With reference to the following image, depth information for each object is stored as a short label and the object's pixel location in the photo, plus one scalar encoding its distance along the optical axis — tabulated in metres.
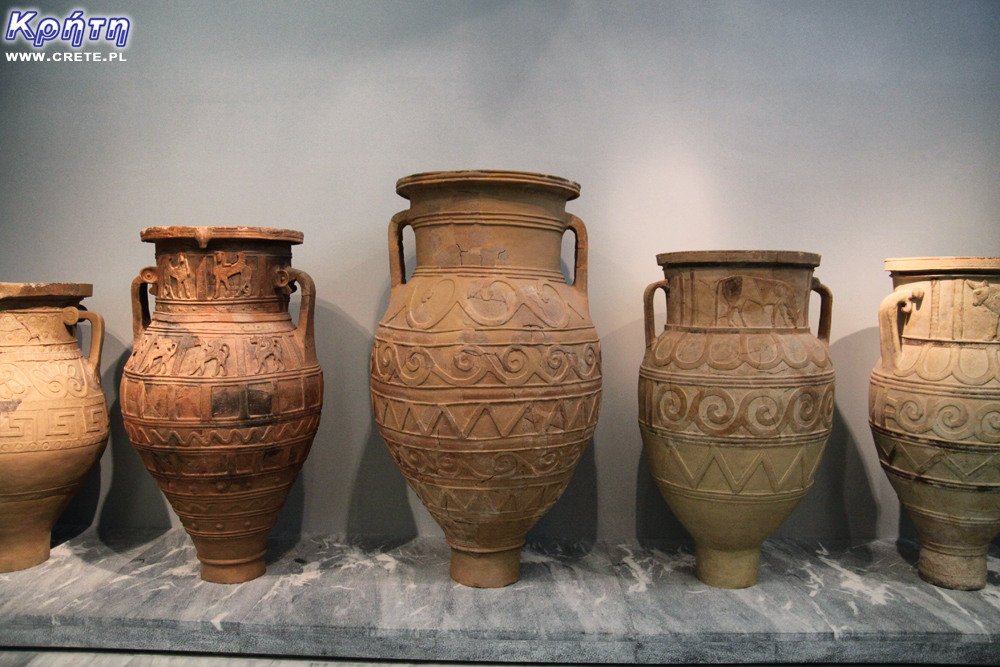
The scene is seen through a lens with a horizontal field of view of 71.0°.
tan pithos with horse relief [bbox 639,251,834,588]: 2.02
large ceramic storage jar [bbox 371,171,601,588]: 1.93
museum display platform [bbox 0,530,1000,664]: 1.90
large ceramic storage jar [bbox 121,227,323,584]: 2.03
